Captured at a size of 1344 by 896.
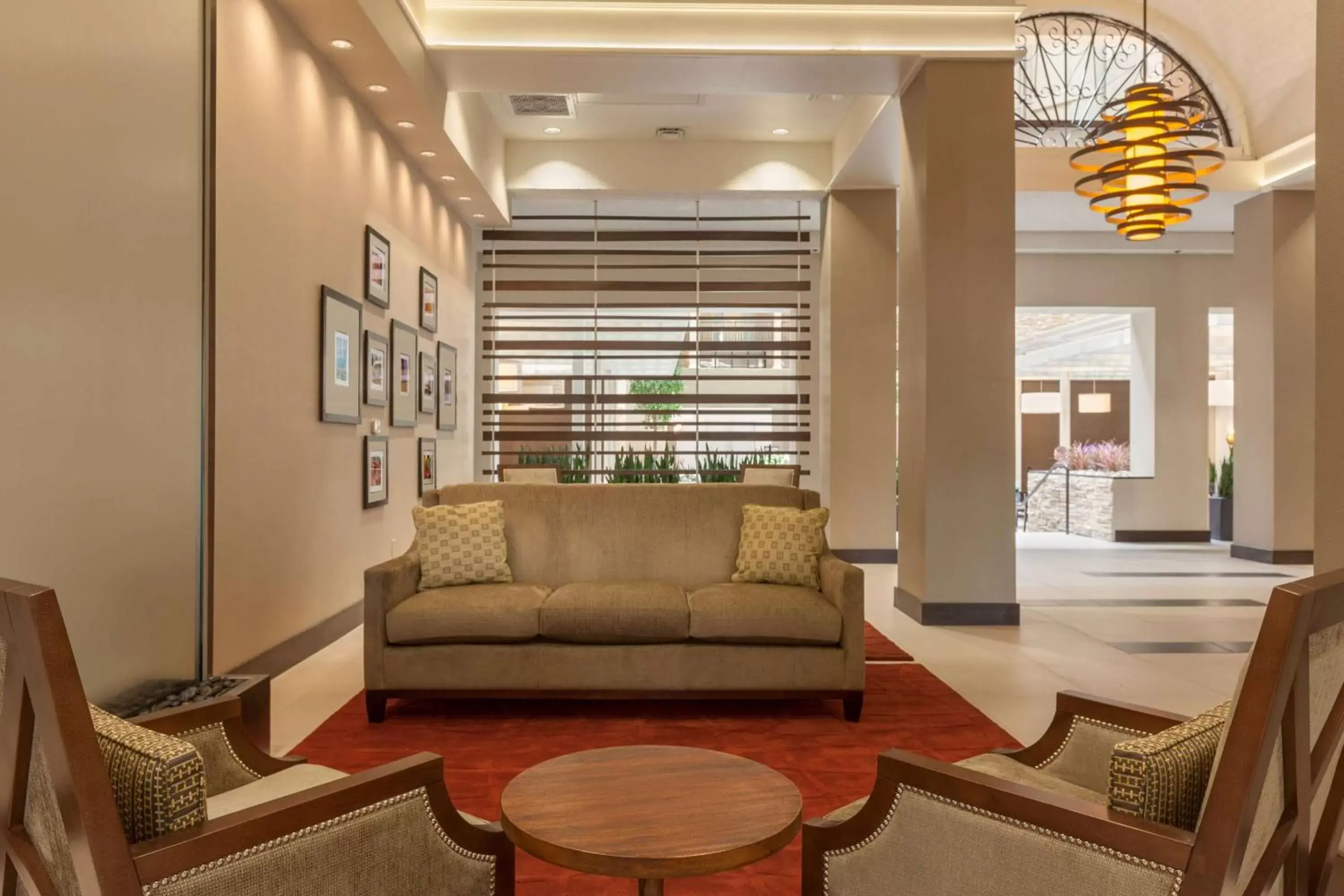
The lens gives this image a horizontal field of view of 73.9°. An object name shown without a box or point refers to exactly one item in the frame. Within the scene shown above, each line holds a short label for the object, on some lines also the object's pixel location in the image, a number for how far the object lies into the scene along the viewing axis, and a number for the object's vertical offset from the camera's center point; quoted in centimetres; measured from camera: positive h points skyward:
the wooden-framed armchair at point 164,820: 107 -53
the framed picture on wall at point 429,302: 682 +110
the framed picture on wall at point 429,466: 685 -18
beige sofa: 343 -78
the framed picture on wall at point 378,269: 549 +110
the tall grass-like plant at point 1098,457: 1265 -16
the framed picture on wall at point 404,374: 605 +48
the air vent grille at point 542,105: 704 +272
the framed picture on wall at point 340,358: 474 +46
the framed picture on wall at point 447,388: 746 +47
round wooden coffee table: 140 -65
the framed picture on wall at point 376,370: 550 +46
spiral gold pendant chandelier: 554 +187
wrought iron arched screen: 741 +320
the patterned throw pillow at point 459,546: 376 -44
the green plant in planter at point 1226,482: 1023 -41
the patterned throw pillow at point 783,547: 383 -44
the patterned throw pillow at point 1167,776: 127 -47
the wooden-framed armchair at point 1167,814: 113 -54
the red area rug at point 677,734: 286 -107
